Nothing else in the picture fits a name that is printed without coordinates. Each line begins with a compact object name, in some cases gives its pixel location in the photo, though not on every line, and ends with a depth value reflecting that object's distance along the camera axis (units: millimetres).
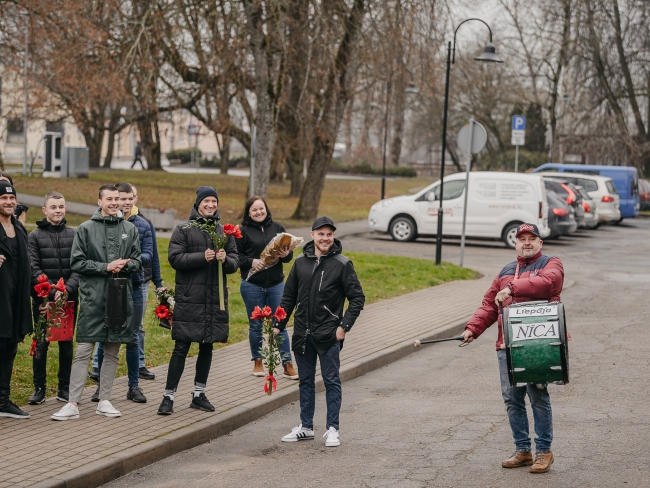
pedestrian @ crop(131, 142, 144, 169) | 60531
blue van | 36875
